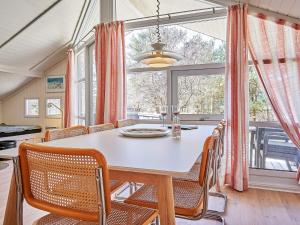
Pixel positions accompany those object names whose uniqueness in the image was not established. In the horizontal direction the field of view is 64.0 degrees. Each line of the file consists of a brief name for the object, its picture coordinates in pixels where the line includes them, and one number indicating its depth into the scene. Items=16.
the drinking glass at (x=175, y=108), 3.34
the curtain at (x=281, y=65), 2.61
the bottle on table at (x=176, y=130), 1.85
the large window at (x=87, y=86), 4.04
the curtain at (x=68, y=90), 4.30
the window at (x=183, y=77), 3.17
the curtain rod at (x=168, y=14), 3.11
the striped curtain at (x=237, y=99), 2.74
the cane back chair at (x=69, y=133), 1.67
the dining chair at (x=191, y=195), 1.19
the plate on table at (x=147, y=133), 1.84
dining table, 1.01
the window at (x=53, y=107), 4.95
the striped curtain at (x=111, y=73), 3.41
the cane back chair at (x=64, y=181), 0.85
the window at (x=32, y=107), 5.14
